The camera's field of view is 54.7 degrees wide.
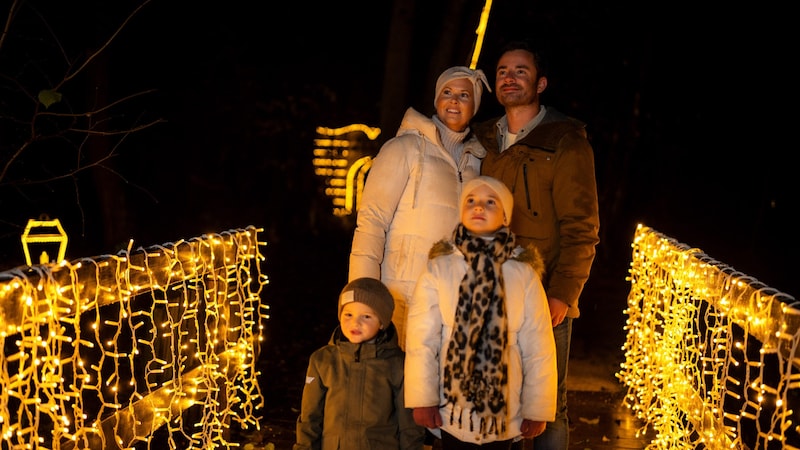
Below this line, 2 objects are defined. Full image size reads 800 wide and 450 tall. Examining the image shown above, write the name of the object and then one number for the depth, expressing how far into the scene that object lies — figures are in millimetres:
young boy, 3459
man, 3652
